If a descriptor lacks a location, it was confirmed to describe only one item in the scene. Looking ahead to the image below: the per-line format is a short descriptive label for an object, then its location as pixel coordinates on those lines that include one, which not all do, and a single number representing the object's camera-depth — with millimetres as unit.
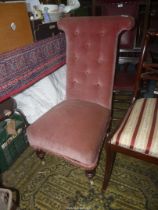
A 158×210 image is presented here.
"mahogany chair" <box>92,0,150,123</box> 2057
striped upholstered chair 1103
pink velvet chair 1252
